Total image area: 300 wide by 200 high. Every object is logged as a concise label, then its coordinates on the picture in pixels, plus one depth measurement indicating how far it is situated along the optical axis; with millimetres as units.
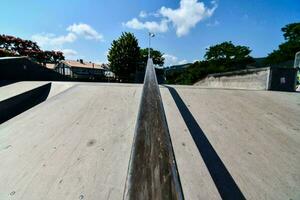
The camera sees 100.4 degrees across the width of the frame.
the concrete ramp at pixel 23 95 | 2952
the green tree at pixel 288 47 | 21995
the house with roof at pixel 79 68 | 29736
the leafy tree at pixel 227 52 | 26300
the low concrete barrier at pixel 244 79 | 5198
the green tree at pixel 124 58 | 19434
